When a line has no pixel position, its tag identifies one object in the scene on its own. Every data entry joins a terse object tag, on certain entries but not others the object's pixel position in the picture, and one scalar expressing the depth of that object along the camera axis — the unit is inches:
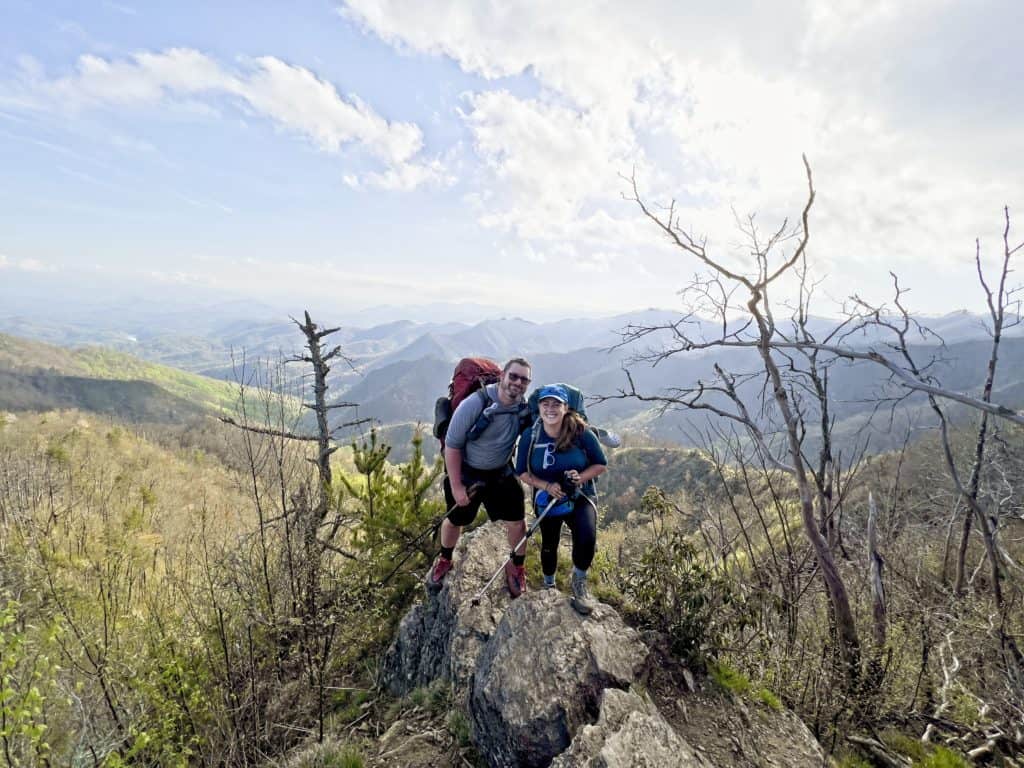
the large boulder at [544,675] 135.8
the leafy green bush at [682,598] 174.9
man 183.0
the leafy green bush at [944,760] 163.5
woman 174.9
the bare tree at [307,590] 167.9
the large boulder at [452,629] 188.9
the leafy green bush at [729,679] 167.9
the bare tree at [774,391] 240.1
